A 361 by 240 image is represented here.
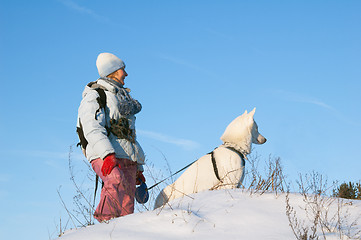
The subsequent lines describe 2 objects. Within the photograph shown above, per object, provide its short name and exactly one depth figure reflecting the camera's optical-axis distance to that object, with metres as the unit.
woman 10.06
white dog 11.32
